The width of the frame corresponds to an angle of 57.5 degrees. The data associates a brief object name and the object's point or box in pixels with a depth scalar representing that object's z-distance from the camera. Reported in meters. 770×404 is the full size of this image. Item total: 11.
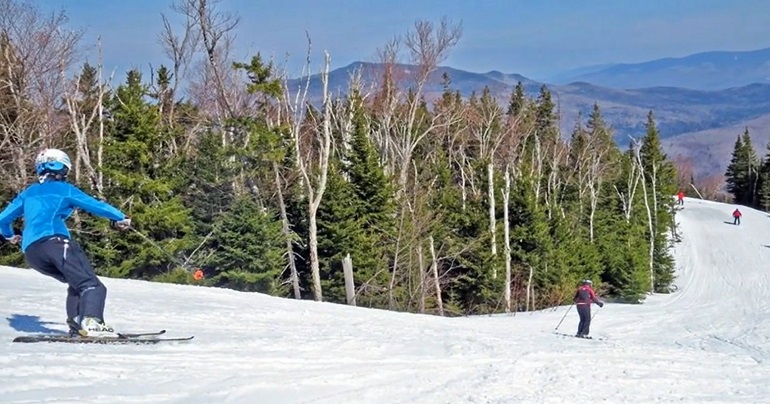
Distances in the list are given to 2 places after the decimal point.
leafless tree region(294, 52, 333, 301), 26.81
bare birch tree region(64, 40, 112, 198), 24.88
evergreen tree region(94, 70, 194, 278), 25.02
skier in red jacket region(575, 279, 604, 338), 19.58
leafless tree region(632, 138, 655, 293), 52.28
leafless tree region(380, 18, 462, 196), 36.00
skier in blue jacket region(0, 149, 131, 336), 7.27
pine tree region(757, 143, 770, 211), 83.69
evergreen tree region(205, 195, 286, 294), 25.88
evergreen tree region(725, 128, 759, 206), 90.06
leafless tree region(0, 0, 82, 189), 24.56
